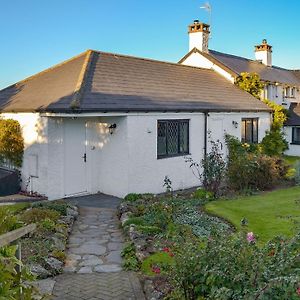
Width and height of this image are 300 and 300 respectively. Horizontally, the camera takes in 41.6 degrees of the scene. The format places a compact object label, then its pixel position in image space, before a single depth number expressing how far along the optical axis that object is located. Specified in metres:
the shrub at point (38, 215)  9.99
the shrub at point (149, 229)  9.26
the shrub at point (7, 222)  4.39
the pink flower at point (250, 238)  5.34
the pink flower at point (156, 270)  6.88
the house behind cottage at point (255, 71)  27.31
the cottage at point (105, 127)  14.14
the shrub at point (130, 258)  7.44
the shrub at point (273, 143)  22.70
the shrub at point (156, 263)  6.88
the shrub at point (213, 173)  14.61
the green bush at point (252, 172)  15.73
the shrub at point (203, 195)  14.19
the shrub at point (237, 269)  4.10
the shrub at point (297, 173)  17.61
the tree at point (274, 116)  22.94
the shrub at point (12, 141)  15.34
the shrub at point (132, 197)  13.40
